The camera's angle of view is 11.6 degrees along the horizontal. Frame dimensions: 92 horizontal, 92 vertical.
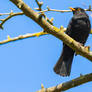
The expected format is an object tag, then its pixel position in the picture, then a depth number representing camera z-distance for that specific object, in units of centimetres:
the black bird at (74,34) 862
